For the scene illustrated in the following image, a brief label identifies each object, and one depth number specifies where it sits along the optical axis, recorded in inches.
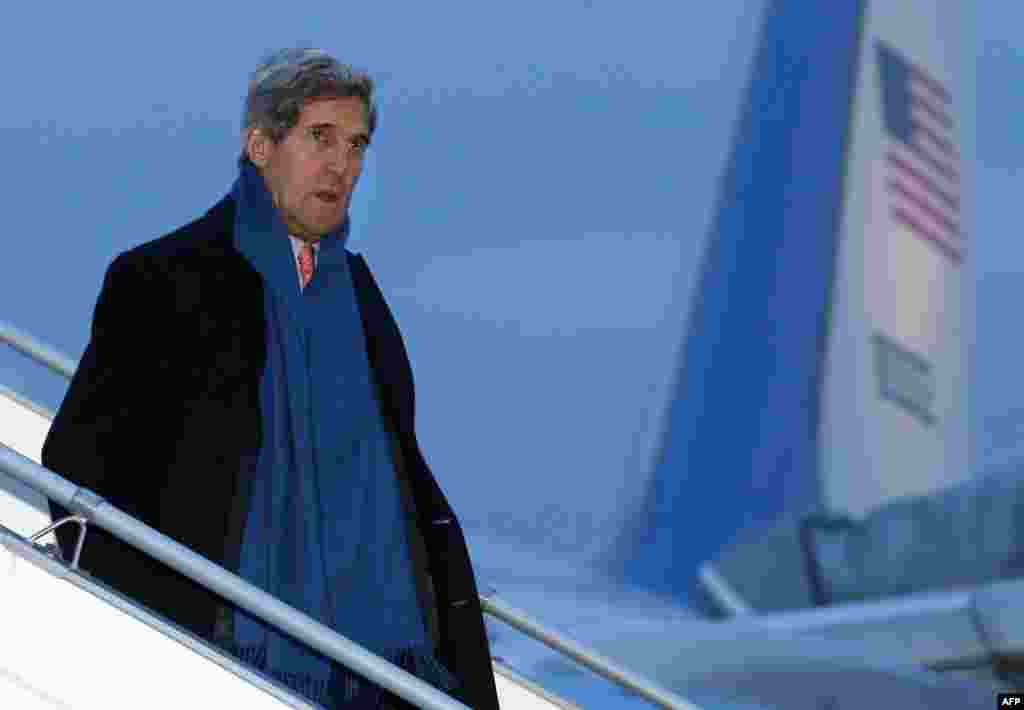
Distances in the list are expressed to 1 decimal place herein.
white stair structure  453.3
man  459.6
